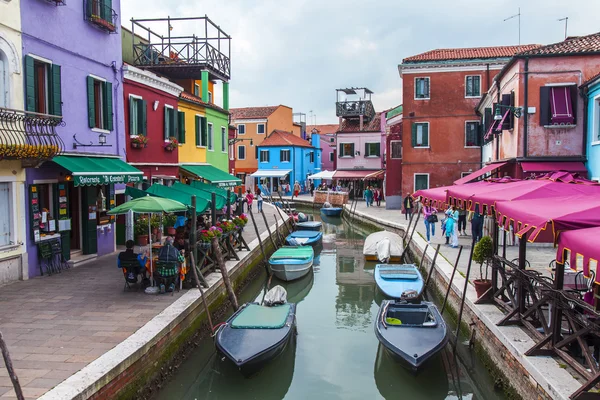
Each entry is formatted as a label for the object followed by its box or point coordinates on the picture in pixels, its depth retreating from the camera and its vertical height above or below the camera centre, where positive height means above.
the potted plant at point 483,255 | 10.58 -1.64
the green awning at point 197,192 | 15.36 -0.39
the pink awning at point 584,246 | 5.03 -0.75
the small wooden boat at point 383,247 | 19.22 -2.67
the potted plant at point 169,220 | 17.91 -1.42
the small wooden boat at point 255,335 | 8.67 -2.83
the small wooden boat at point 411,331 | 8.72 -2.87
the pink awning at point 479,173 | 17.59 +0.09
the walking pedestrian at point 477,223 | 16.77 -1.54
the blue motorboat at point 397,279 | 13.76 -2.87
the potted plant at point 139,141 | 16.44 +1.24
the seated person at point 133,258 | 10.85 -1.64
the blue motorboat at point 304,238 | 21.86 -2.63
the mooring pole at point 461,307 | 10.16 -2.62
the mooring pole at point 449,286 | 11.56 -2.49
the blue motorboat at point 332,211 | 35.06 -2.27
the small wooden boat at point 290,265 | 17.06 -2.87
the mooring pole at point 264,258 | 17.84 -2.77
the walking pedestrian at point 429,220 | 19.07 -1.61
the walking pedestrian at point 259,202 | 32.06 -1.47
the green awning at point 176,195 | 14.36 -0.43
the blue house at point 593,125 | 14.86 +1.42
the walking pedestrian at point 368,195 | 36.69 -1.30
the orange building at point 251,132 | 52.94 +4.83
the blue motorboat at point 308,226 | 26.94 -2.50
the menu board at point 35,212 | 11.64 -0.70
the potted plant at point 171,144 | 18.88 +1.31
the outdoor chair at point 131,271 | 10.84 -1.93
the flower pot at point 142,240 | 16.52 -1.91
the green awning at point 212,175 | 20.52 +0.18
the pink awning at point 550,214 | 6.03 -0.50
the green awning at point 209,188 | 17.22 -0.30
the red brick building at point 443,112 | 29.25 +3.70
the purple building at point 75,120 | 11.82 +1.63
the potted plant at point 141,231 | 16.59 -1.66
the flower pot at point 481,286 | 10.55 -2.25
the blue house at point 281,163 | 49.22 +1.48
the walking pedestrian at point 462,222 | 20.53 -1.88
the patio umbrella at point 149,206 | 11.01 -0.57
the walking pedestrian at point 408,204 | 26.78 -1.43
